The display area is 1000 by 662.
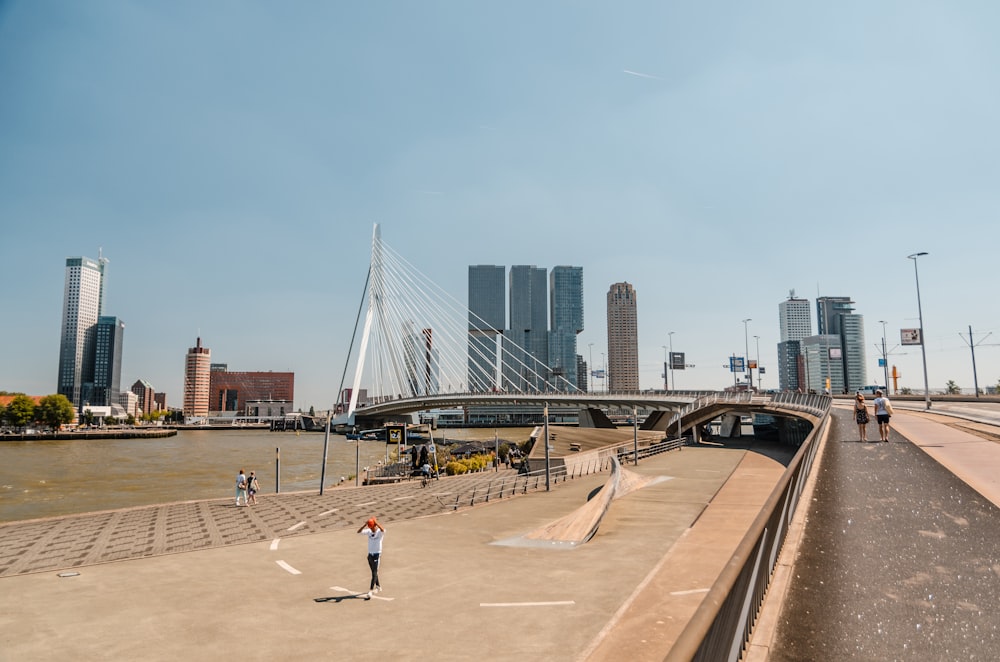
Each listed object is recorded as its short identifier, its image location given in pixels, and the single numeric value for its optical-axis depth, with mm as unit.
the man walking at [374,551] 13242
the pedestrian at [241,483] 25484
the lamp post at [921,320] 47584
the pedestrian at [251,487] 26081
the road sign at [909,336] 57781
